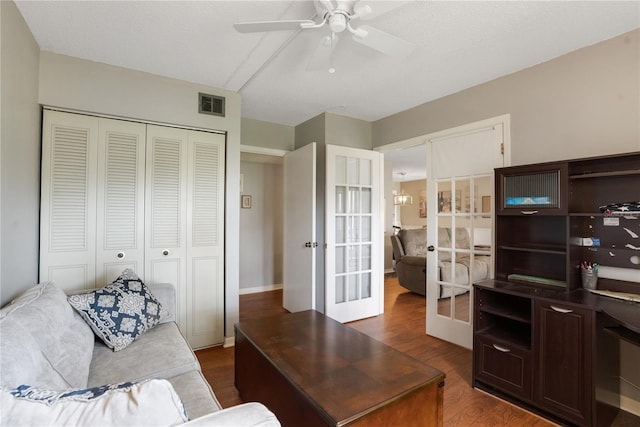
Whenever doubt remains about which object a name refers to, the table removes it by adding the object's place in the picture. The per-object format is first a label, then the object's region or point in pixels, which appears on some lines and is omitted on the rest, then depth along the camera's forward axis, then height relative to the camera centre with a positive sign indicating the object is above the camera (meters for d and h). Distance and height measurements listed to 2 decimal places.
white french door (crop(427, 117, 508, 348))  2.70 -0.04
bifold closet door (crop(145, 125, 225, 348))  2.64 -0.07
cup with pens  1.97 -0.38
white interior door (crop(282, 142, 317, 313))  3.40 -0.16
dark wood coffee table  1.25 -0.76
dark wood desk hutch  1.70 -0.49
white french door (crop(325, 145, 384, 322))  3.47 -0.20
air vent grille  2.82 +1.07
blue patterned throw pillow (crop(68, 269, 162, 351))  1.76 -0.59
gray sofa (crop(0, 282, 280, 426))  0.70 -0.58
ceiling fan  1.52 +1.00
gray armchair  4.58 -0.65
